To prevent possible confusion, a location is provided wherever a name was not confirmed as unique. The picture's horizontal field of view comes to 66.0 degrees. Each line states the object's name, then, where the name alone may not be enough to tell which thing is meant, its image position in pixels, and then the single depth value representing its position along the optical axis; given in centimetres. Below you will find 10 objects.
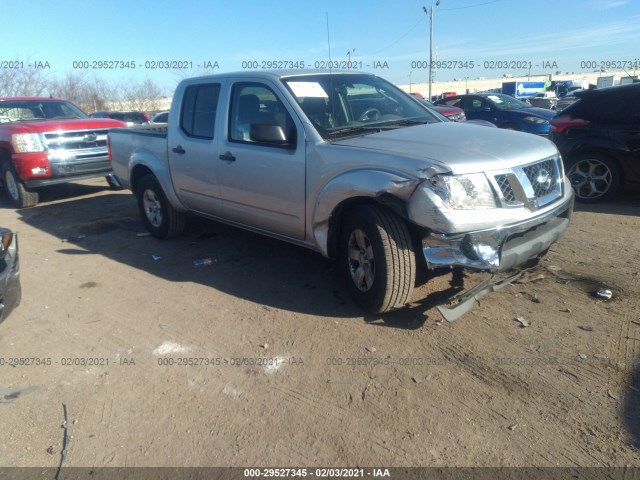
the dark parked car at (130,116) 1866
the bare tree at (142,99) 3962
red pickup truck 809
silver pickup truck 327
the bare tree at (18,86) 2586
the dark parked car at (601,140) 635
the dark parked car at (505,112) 1231
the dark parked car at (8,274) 356
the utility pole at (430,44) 3488
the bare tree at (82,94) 3362
